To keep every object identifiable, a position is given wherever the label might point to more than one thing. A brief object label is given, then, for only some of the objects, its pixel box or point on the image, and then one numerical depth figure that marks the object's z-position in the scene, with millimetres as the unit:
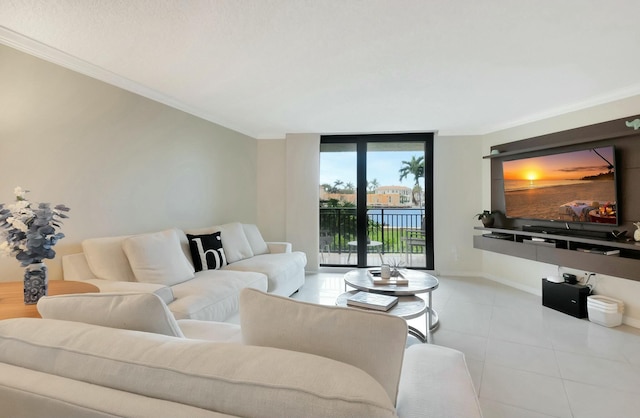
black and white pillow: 3141
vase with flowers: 1618
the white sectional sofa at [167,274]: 2168
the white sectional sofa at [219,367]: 636
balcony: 5172
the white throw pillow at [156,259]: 2486
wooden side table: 1526
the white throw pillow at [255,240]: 4136
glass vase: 1652
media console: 2785
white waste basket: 2906
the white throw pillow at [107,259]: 2391
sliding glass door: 5062
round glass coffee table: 2355
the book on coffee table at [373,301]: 2299
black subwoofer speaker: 3146
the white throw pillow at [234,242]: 3596
